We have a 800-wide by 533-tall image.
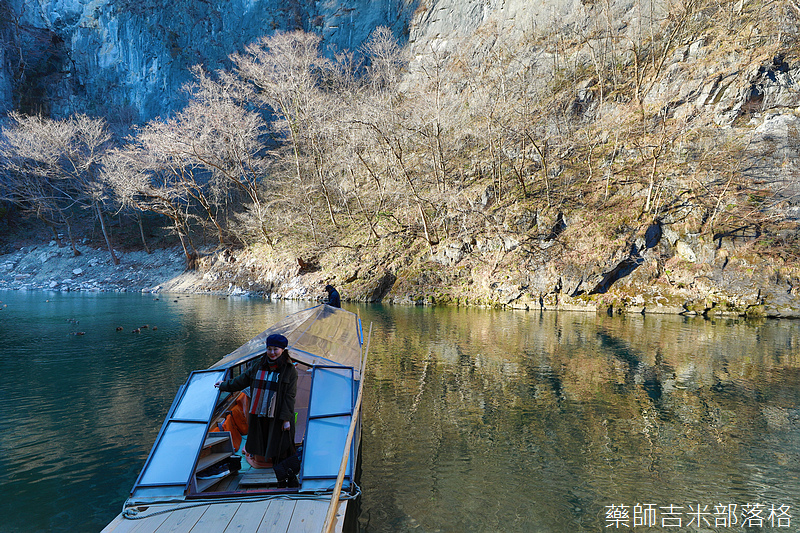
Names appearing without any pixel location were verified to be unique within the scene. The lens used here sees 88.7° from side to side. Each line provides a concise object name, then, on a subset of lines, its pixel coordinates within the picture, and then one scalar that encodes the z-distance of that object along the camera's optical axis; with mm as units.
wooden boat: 4234
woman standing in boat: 5207
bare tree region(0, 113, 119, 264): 39875
